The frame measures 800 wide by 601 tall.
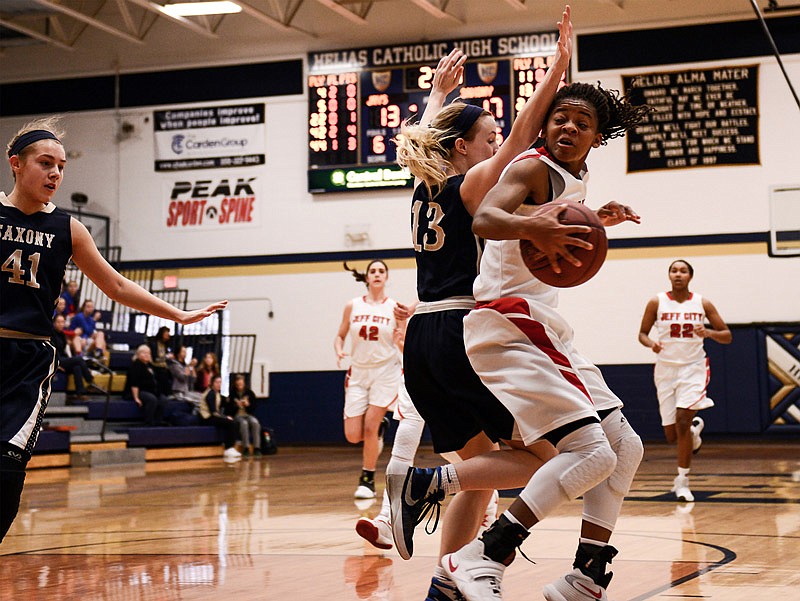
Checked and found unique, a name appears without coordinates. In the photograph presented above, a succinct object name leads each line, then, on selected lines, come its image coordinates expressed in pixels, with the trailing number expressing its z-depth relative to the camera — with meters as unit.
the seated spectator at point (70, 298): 16.00
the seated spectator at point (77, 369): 14.16
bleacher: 13.63
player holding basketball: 3.29
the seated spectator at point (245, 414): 16.19
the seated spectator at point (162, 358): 15.65
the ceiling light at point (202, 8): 16.62
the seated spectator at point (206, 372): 16.81
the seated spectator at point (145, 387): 15.13
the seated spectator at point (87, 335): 14.80
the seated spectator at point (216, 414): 16.03
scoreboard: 16.30
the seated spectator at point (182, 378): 16.22
